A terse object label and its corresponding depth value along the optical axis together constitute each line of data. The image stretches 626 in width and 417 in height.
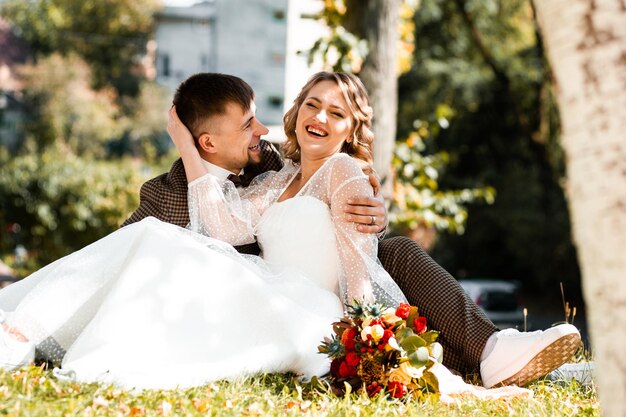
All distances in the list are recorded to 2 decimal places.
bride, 3.51
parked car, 16.11
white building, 32.28
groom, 3.96
